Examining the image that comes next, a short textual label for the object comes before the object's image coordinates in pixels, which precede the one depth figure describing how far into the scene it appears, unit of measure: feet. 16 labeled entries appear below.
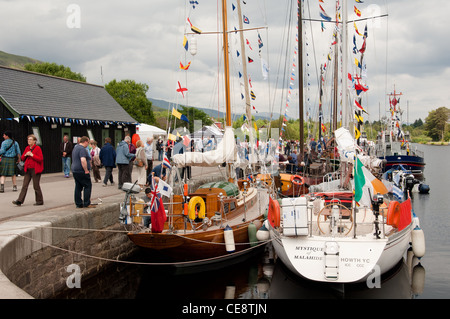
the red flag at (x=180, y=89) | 36.81
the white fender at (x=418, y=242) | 36.68
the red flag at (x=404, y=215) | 32.68
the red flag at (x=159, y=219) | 31.51
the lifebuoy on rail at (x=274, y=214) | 33.89
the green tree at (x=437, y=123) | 489.26
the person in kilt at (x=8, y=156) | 44.14
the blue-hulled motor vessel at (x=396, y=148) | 101.81
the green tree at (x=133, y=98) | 236.43
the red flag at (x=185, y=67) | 38.32
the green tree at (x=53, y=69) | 202.69
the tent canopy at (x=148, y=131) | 108.68
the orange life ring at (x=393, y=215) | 32.86
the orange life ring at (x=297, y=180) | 60.75
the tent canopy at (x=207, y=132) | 105.75
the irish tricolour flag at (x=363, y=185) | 31.55
